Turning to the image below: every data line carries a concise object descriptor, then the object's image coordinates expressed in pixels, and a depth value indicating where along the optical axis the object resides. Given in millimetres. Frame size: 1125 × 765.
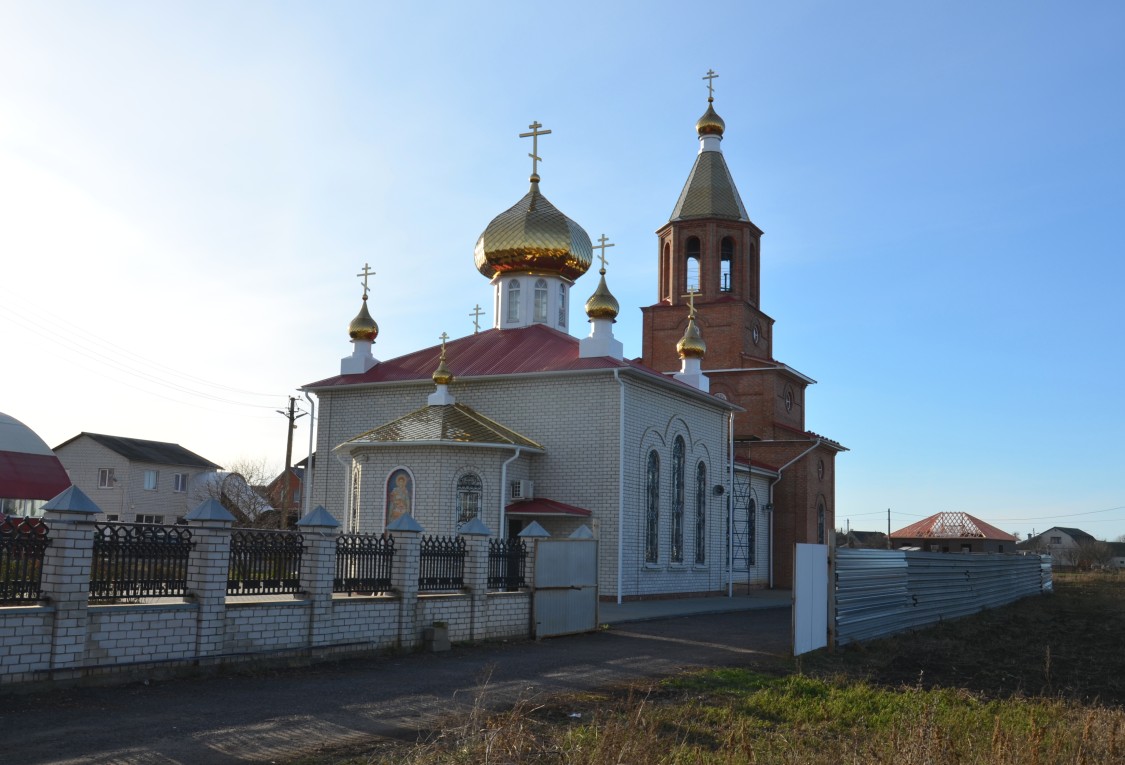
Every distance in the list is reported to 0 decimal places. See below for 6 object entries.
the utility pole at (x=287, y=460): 29441
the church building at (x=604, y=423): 20875
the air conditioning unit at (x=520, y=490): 21453
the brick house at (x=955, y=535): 43344
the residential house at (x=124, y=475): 42031
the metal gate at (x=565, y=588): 14219
